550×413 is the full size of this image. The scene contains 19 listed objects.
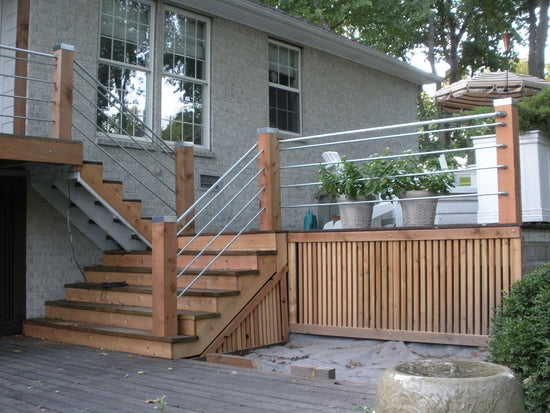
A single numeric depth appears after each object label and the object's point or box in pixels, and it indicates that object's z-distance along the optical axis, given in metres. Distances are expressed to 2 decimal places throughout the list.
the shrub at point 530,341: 3.70
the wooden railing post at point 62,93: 7.00
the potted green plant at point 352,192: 7.02
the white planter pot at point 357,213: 7.07
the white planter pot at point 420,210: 6.66
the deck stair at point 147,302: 6.16
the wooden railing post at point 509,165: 5.90
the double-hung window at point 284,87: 11.20
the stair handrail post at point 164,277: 5.92
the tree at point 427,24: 19.48
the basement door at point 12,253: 7.71
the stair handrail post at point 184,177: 8.39
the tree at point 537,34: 17.95
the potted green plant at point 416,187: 6.68
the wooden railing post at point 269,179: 7.35
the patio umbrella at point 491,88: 9.97
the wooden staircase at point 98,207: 7.20
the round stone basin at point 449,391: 2.72
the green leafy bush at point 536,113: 6.38
